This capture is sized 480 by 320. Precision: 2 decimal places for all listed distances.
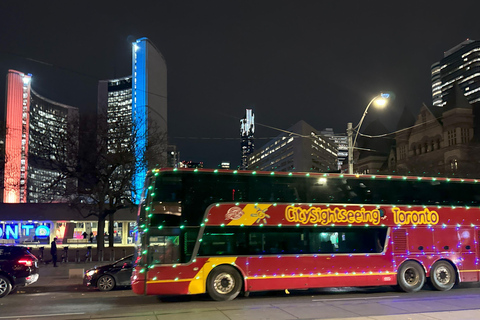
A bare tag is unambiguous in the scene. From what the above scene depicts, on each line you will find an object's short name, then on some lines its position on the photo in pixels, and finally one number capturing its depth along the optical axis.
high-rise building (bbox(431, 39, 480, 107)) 174.75
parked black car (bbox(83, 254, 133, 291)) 15.91
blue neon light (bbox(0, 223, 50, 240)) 34.66
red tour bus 12.34
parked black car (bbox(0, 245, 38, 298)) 14.30
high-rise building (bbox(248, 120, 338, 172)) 124.86
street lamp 19.78
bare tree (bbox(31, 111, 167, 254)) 27.94
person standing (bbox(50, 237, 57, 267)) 25.98
